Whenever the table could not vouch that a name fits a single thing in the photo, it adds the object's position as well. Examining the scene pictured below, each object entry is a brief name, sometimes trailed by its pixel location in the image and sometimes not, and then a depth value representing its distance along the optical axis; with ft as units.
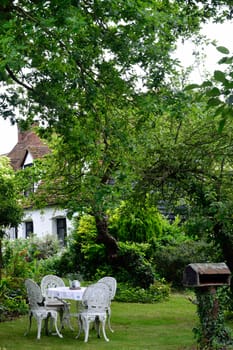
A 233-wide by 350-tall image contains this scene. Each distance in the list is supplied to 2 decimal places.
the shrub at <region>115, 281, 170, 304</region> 55.11
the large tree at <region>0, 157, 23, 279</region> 48.34
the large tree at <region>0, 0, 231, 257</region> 23.06
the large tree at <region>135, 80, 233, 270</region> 34.47
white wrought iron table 36.94
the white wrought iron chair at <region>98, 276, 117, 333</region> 41.36
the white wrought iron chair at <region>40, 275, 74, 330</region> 38.93
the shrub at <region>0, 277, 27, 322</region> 45.21
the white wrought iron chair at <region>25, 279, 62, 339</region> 36.99
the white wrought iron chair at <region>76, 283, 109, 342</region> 35.68
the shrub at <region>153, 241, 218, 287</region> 62.44
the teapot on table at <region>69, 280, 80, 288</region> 39.10
